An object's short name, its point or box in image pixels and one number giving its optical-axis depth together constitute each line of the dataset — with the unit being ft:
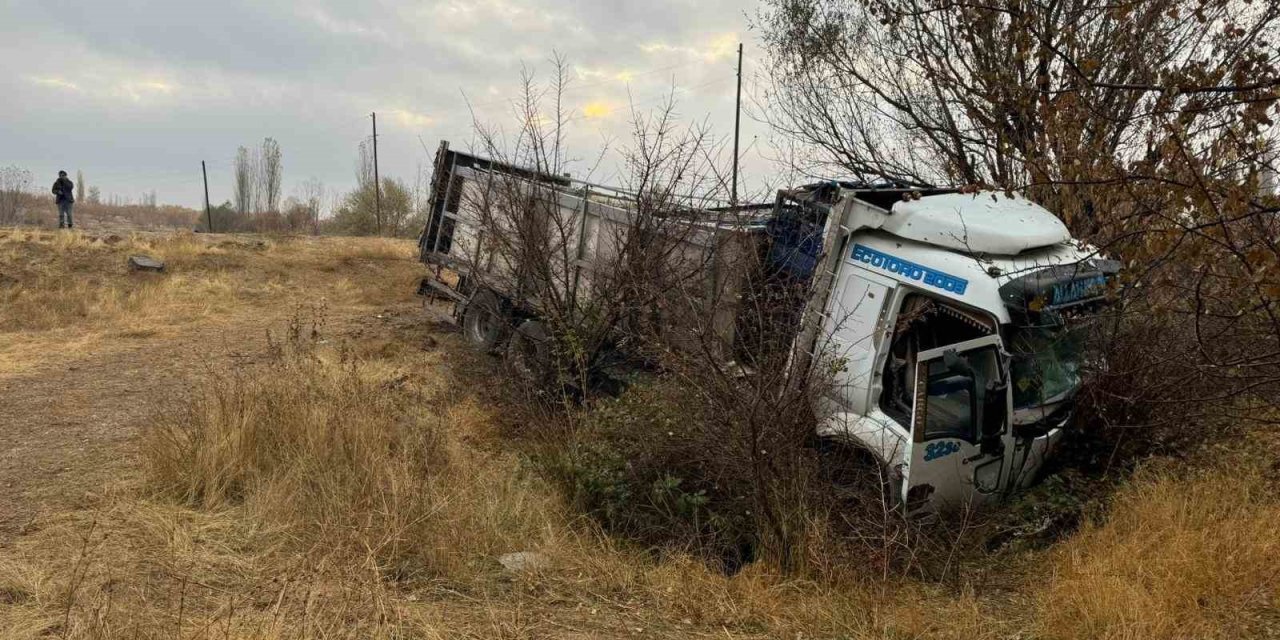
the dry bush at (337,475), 14.15
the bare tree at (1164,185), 9.74
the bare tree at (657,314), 15.15
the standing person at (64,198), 66.08
